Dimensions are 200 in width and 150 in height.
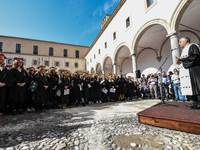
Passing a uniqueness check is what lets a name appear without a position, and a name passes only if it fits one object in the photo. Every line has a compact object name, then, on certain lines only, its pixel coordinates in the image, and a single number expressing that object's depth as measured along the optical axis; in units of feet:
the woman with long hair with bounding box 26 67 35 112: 16.20
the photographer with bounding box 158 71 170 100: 23.93
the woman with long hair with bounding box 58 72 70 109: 18.03
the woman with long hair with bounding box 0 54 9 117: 12.01
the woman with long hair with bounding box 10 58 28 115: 13.70
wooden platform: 6.72
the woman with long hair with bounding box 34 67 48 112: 14.93
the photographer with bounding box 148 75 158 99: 26.04
